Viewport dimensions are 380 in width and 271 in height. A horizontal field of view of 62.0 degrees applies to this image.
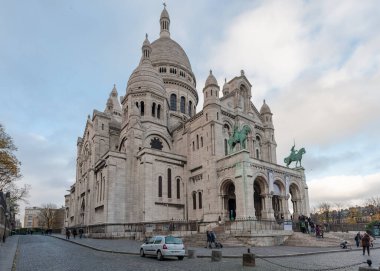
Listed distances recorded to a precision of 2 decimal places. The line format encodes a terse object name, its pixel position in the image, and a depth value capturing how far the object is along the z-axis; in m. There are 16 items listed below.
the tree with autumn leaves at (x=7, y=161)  35.10
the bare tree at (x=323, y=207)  107.89
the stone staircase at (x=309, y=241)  27.34
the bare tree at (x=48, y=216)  107.12
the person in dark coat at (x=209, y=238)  24.06
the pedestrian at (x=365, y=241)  19.92
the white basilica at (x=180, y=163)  35.75
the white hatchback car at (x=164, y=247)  17.34
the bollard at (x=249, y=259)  14.45
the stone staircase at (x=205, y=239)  26.84
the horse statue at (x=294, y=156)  40.53
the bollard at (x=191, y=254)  18.22
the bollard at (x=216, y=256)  16.31
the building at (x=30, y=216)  186.79
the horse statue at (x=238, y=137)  35.06
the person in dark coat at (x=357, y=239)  27.02
